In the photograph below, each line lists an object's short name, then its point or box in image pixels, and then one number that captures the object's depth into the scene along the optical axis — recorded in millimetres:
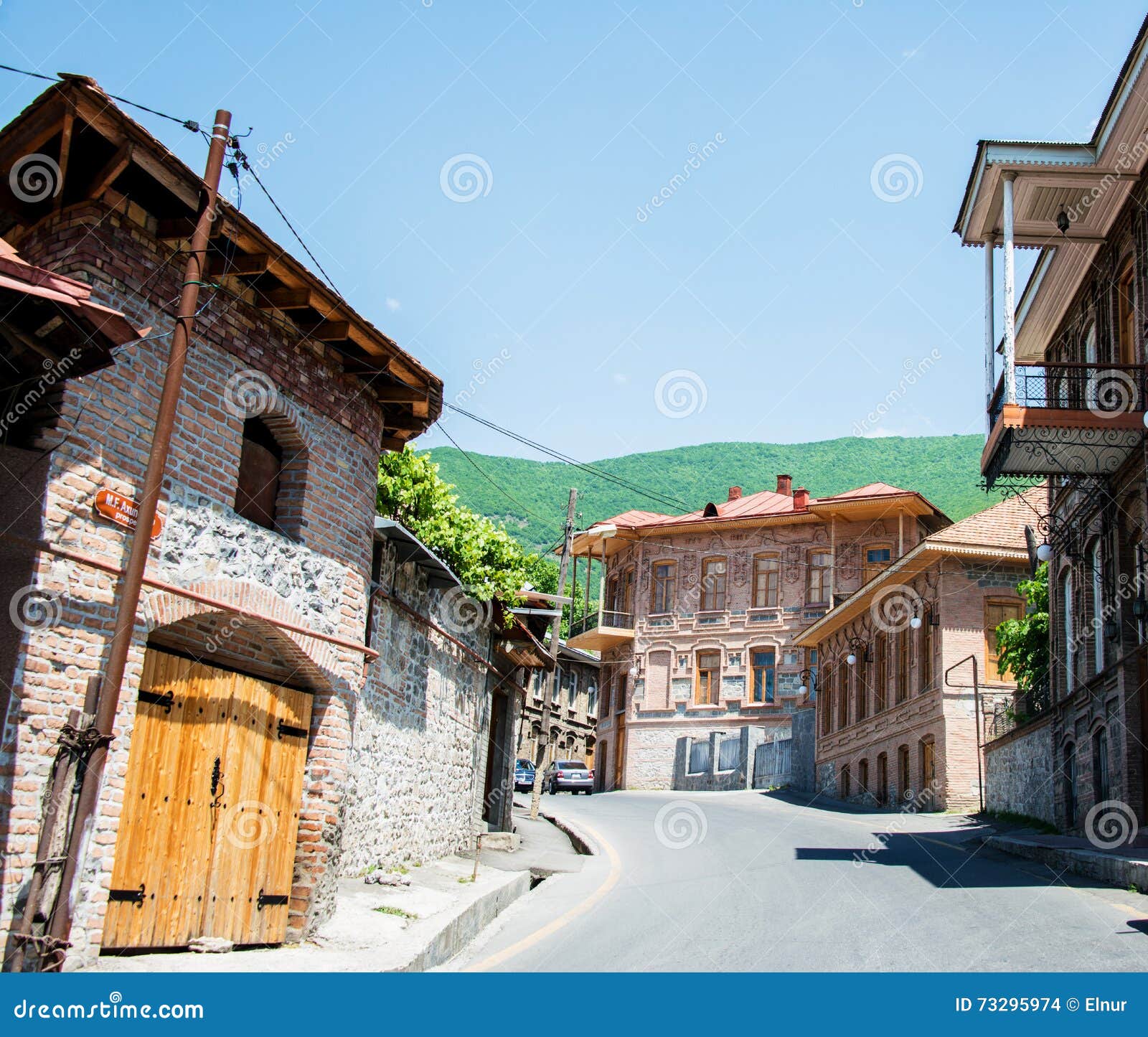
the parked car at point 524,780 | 43406
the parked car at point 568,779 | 43656
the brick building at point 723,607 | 43281
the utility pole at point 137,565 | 7520
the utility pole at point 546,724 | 25656
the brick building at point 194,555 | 7699
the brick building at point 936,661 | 29250
